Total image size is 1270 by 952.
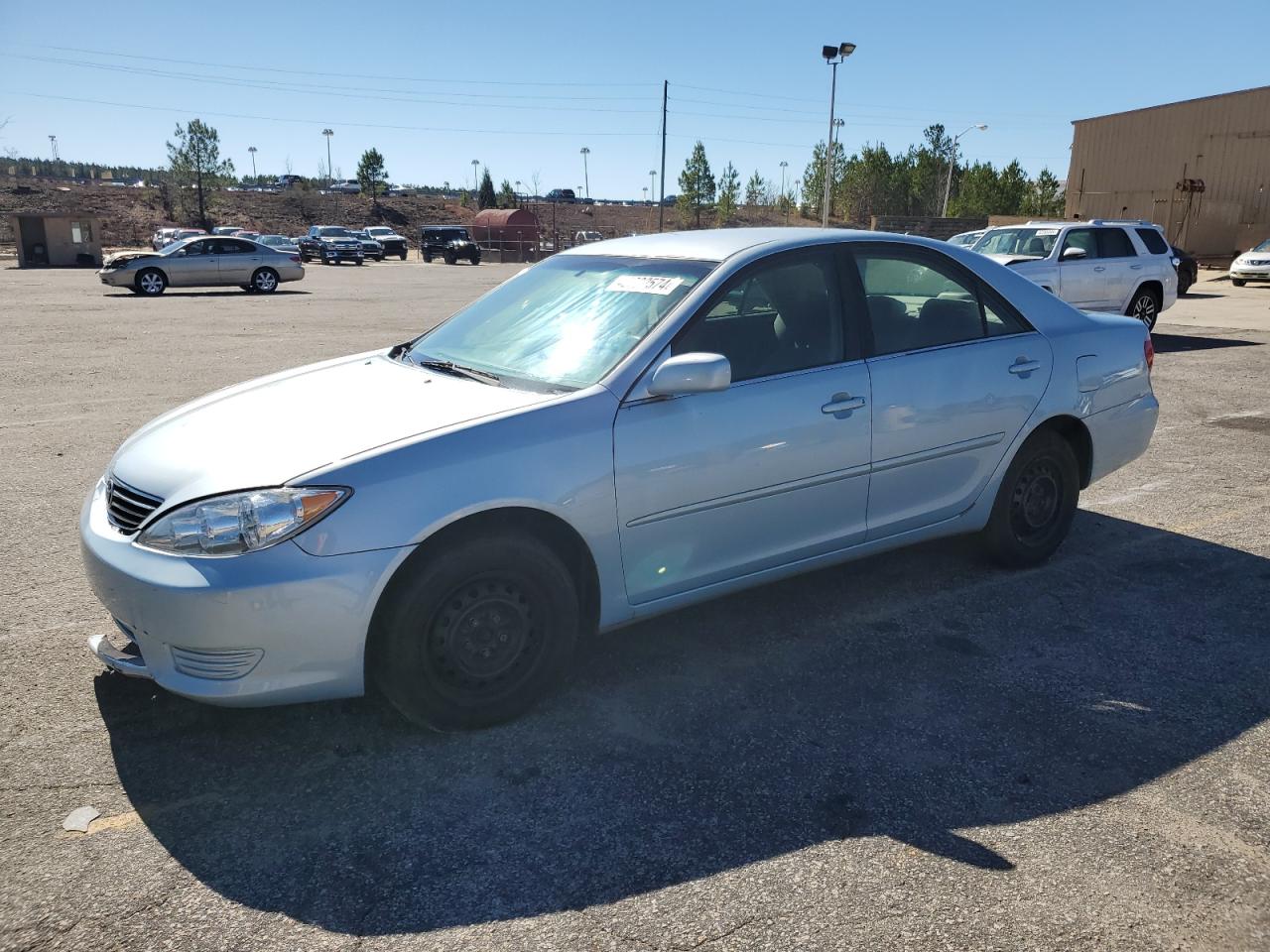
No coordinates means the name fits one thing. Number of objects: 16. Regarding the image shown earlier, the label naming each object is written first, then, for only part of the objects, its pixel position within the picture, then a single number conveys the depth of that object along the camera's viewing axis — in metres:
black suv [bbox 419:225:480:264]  48.50
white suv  13.40
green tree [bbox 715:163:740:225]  72.25
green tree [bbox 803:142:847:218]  70.19
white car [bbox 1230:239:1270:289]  27.31
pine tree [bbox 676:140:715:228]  70.81
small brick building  35.62
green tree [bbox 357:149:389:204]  93.88
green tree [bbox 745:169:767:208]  93.46
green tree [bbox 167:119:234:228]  71.94
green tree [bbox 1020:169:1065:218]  74.75
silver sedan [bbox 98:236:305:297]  23.88
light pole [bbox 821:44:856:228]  34.50
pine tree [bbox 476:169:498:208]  93.88
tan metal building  38.66
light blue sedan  2.96
